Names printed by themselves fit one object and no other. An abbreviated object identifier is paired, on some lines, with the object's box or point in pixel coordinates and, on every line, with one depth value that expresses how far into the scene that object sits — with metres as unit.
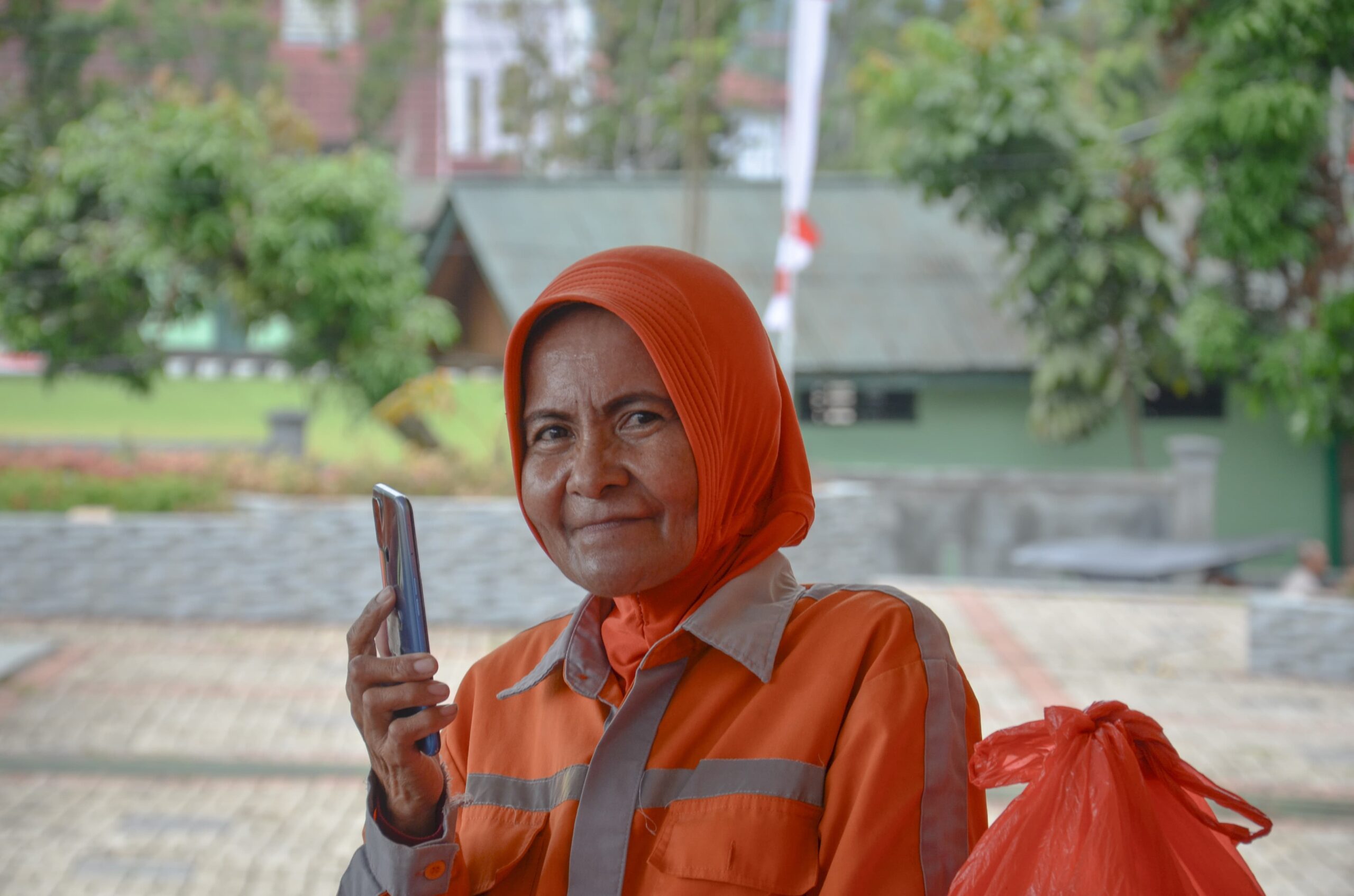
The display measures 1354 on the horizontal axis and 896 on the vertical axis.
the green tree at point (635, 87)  22.03
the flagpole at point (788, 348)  11.27
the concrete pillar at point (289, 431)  14.99
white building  22.45
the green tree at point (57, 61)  18.84
